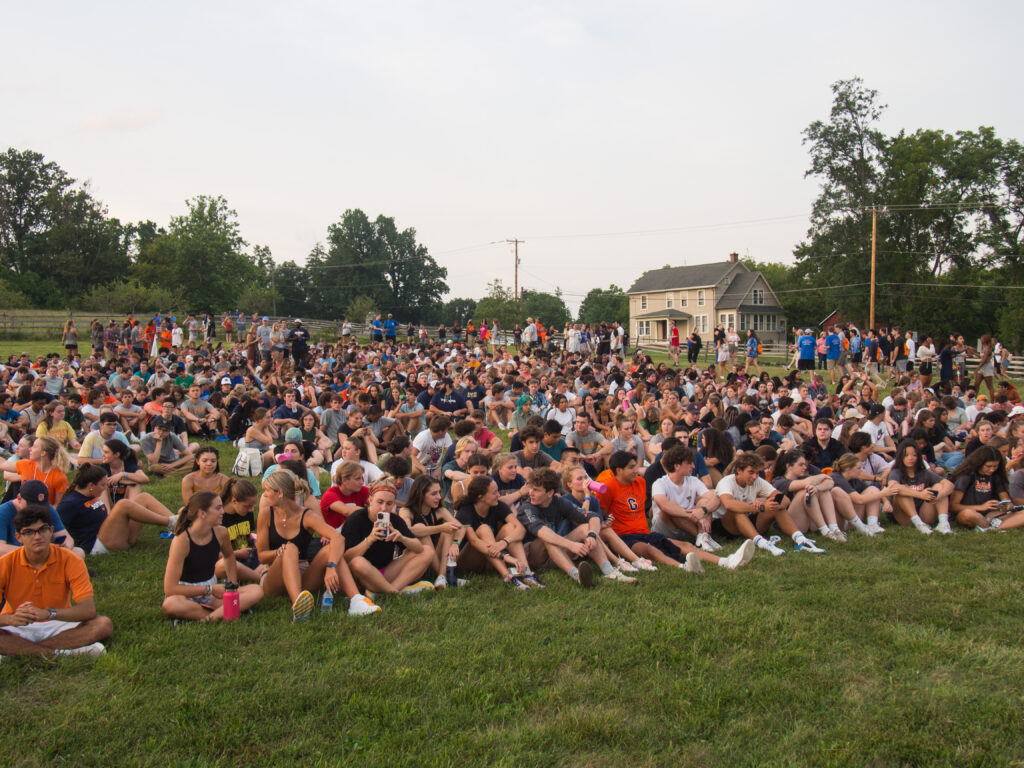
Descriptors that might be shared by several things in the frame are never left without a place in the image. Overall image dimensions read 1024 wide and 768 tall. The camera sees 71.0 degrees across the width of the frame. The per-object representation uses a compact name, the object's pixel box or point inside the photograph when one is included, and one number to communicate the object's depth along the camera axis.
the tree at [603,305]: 114.69
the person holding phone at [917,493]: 8.43
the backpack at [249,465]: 10.72
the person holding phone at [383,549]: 6.05
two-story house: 66.81
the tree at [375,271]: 92.81
